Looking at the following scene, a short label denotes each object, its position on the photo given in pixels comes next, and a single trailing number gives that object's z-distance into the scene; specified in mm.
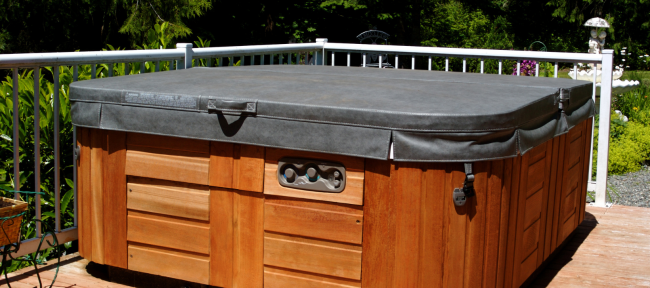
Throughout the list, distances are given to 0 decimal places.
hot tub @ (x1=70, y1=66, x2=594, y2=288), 2219
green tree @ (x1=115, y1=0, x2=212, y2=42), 11398
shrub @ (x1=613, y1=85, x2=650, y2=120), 7430
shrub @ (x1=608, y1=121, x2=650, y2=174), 6180
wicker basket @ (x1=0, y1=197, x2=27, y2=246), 2338
